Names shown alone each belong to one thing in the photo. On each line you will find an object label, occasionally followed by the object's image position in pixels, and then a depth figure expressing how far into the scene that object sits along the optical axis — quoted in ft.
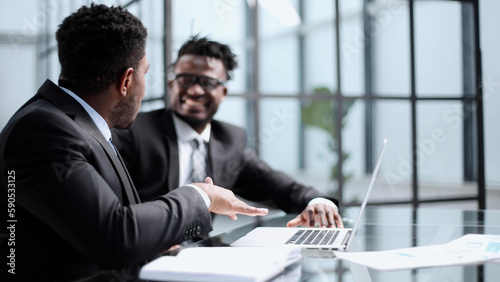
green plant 13.80
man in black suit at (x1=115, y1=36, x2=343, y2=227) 6.57
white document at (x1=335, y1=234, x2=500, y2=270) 3.07
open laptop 3.67
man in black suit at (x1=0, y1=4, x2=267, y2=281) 2.91
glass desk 2.85
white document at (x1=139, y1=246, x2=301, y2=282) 2.61
